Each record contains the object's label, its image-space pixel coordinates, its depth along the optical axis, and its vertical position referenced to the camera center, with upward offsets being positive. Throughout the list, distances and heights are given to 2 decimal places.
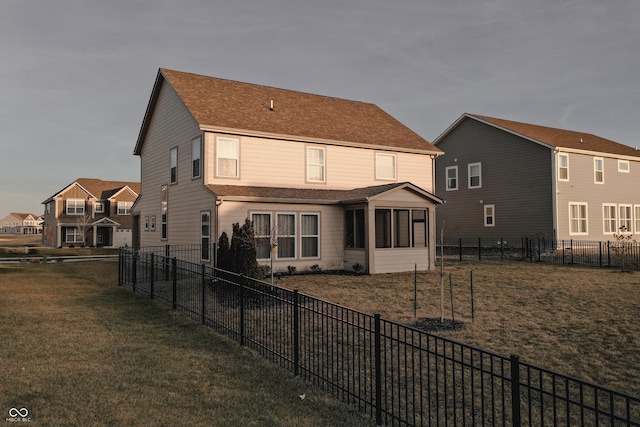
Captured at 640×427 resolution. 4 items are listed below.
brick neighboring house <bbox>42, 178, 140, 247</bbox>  55.81 +2.49
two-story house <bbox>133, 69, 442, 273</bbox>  19.31 +2.67
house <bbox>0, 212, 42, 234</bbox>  165.04 +5.08
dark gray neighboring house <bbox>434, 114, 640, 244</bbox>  29.30 +3.32
